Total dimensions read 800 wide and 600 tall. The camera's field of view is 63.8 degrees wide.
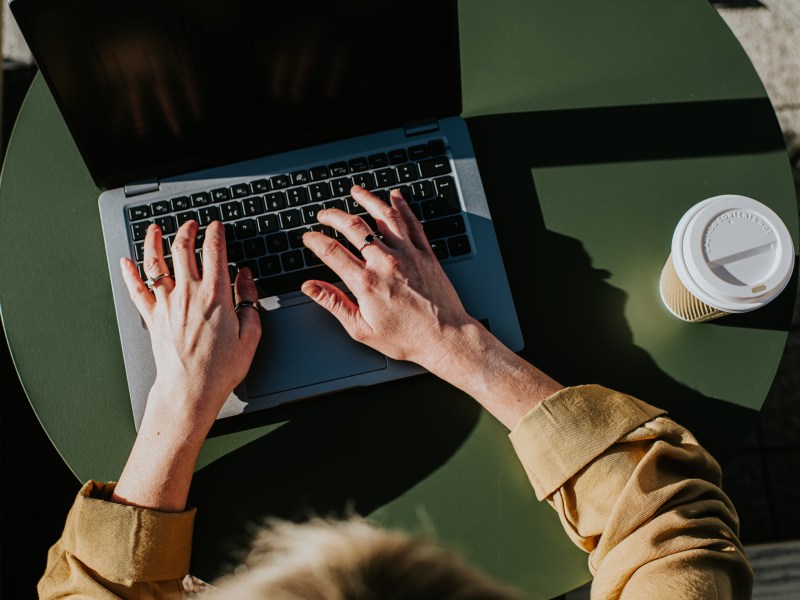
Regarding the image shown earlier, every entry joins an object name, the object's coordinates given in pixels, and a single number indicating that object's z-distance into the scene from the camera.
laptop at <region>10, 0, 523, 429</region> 0.71
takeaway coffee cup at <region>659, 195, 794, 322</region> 0.68
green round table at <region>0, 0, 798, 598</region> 0.80
